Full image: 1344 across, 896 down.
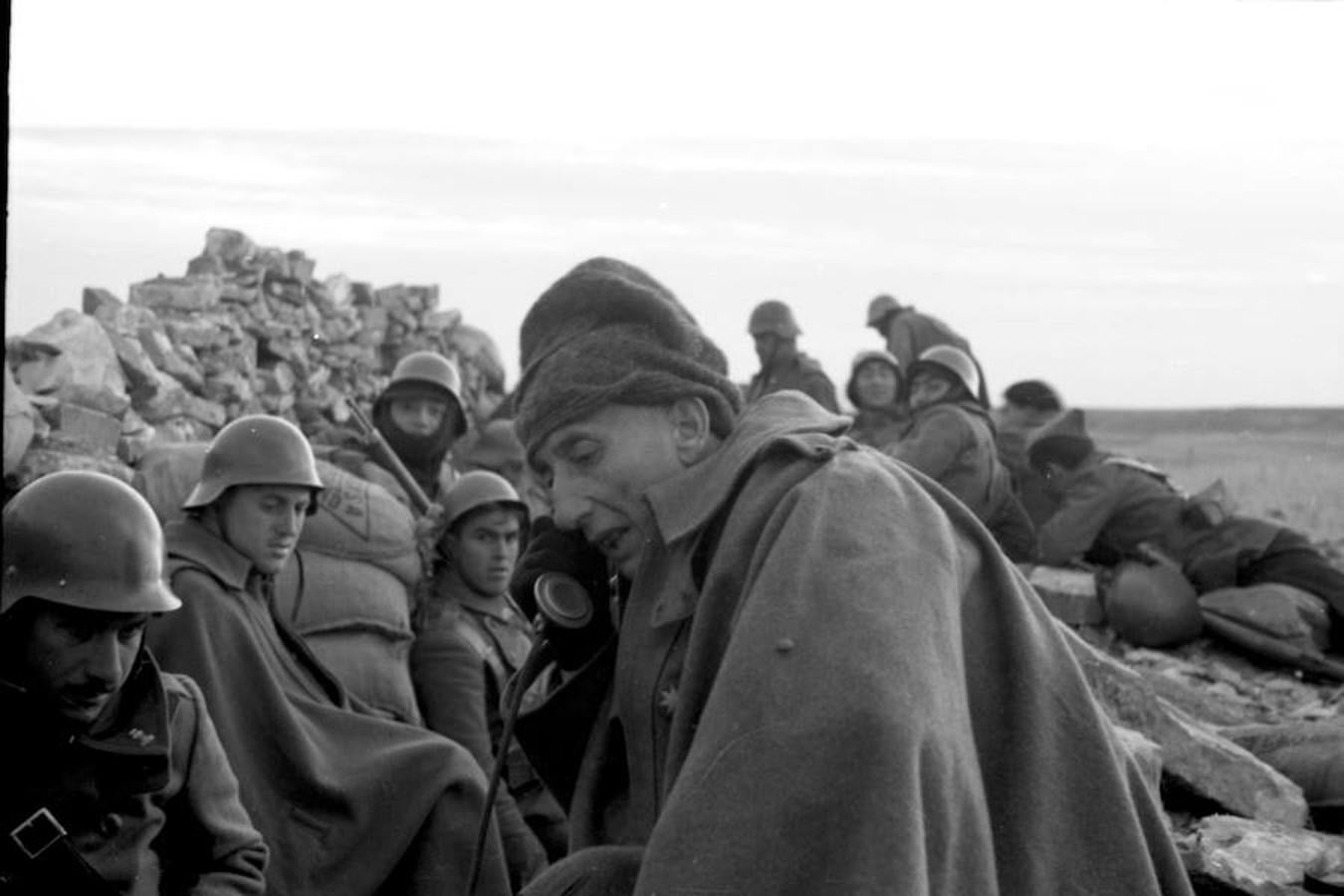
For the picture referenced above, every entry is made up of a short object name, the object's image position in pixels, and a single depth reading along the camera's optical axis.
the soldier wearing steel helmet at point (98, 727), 4.12
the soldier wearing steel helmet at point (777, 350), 13.45
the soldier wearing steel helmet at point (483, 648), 7.12
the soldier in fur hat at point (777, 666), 2.49
